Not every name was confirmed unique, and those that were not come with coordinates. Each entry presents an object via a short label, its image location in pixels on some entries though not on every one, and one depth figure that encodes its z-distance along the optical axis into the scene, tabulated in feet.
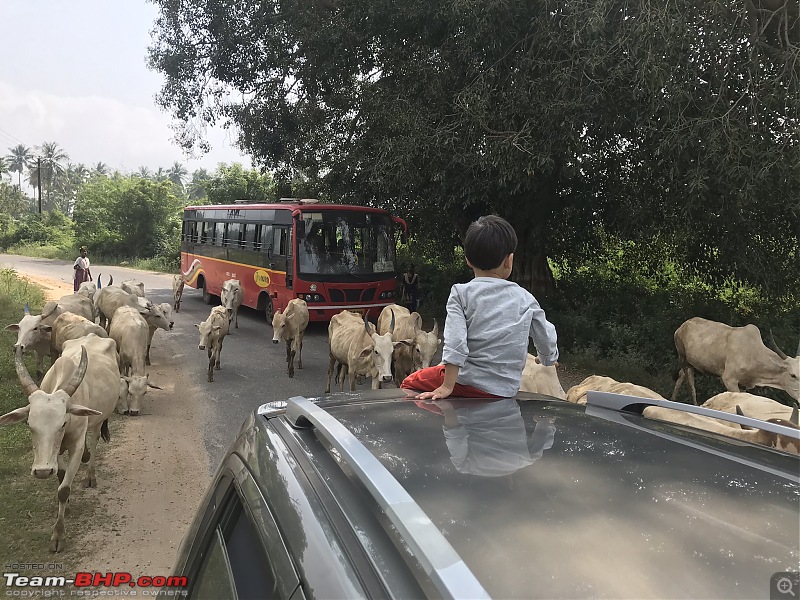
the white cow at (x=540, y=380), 17.74
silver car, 3.70
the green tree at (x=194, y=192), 244.42
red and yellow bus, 41.83
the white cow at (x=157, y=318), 32.04
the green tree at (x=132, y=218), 112.88
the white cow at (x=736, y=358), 24.25
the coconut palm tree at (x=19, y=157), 277.85
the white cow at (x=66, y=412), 13.93
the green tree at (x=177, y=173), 312.09
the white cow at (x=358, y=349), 24.34
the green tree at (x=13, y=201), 189.26
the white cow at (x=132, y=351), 23.49
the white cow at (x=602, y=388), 15.05
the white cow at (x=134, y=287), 35.95
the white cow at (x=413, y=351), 26.32
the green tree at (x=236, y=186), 101.73
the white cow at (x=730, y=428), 9.30
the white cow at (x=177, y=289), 52.80
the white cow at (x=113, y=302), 32.19
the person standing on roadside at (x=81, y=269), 52.08
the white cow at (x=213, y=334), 30.42
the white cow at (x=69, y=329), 24.70
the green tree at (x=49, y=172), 228.43
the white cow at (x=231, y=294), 42.83
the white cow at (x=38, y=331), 25.40
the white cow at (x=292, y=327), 32.55
